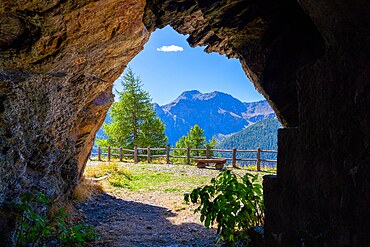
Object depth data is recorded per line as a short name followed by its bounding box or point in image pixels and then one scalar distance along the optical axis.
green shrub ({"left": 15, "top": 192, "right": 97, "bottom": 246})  3.16
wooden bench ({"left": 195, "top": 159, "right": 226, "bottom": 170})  17.56
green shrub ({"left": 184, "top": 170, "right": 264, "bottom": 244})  3.50
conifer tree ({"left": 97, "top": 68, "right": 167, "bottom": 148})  31.77
